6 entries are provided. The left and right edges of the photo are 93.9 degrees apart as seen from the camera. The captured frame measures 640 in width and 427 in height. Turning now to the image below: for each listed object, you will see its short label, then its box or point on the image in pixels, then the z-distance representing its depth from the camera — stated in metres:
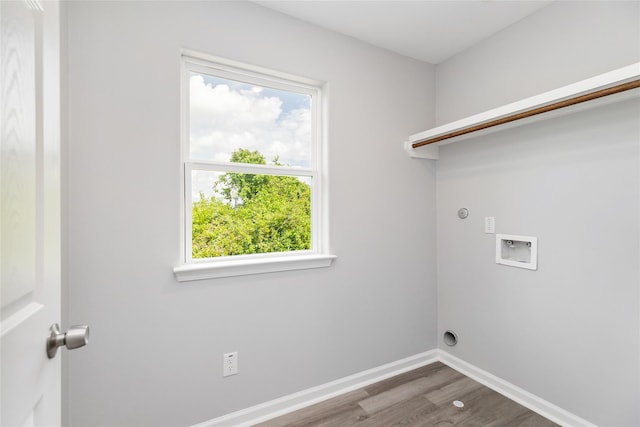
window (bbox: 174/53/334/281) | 1.72
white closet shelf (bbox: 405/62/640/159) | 1.32
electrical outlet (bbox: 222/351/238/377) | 1.71
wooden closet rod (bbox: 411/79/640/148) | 1.32
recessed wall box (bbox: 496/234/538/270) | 1.92
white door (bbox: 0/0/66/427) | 0.48
